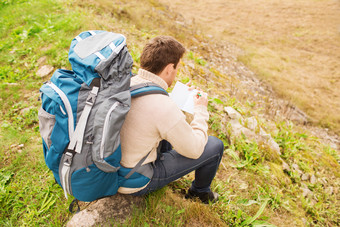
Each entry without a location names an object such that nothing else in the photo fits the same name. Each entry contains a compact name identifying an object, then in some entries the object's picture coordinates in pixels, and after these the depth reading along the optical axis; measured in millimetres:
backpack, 1687
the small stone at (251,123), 4824
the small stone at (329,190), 4355
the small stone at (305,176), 4488
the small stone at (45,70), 4863
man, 1875
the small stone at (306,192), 4125
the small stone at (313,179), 4492
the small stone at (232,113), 4841
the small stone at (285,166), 4457
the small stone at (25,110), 4027
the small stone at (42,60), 5174
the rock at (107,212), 2264
